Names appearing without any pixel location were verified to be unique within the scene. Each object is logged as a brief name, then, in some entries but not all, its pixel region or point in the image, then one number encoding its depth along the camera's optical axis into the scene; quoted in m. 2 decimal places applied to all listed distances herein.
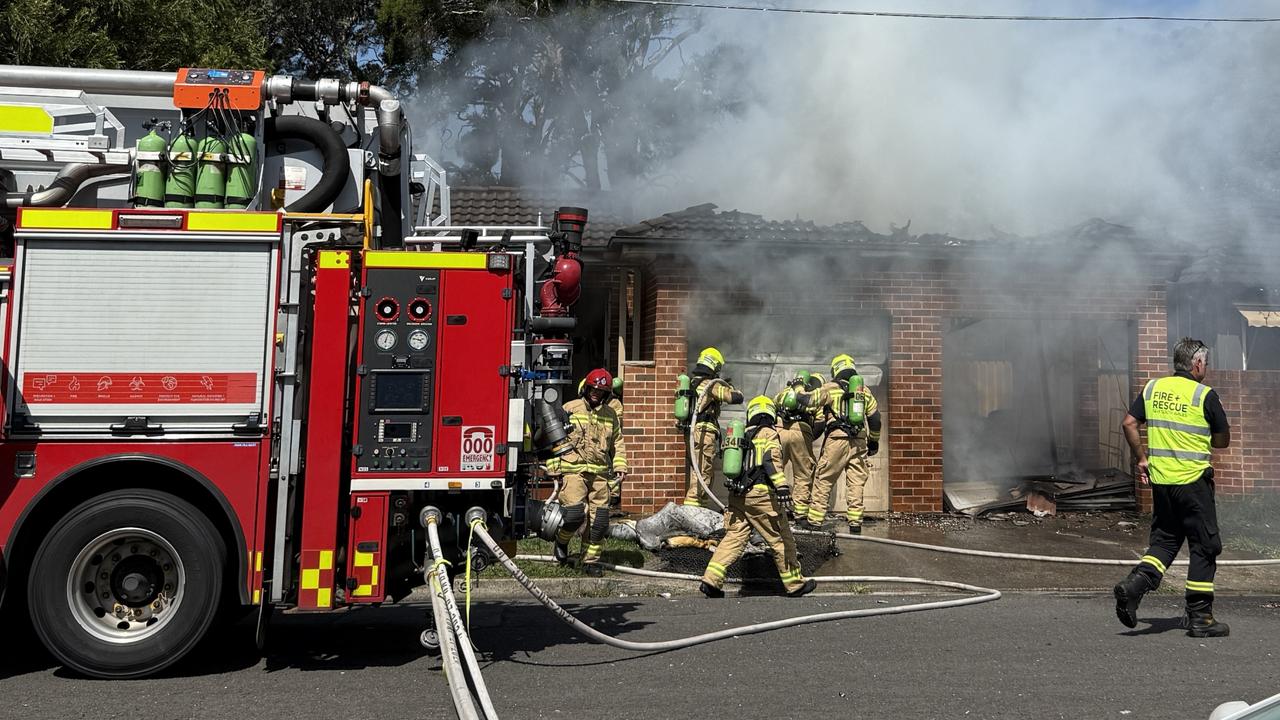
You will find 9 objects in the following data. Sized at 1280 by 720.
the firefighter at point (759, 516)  7.53
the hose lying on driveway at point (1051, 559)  8.38
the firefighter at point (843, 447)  10.31
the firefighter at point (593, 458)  8.80
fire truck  5.18
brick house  10.97
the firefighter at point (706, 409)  9.73
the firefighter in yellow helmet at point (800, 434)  10.04
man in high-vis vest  6.11
